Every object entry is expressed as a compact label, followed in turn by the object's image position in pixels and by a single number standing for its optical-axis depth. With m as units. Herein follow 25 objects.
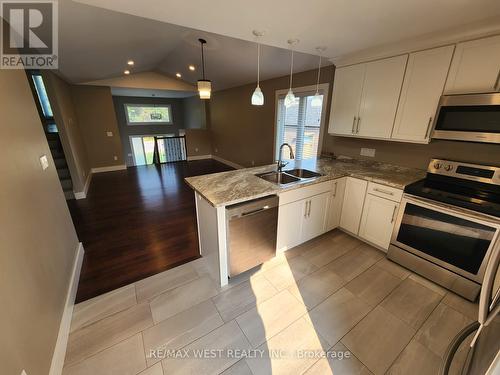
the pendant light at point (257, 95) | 1.97
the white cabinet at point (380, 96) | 2.27
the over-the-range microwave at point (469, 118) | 1.71
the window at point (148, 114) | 9.20
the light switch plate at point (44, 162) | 1.73
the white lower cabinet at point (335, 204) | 2.61
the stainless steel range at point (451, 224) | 1.71
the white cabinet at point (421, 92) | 1.98
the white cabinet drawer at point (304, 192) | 2.14
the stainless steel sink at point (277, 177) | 2.50
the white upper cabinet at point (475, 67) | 1.72
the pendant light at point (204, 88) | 3.21
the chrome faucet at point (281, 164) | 2.38
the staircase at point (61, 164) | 4.30
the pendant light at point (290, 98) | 2.09
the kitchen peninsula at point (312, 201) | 1.90
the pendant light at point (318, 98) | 2.30
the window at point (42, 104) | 4.59
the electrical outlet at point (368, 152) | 2.92
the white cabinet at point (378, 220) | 2.30
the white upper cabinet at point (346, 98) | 2.61
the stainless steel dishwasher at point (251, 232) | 1.83
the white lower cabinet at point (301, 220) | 2.26
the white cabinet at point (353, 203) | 2.55
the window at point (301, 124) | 3.73
